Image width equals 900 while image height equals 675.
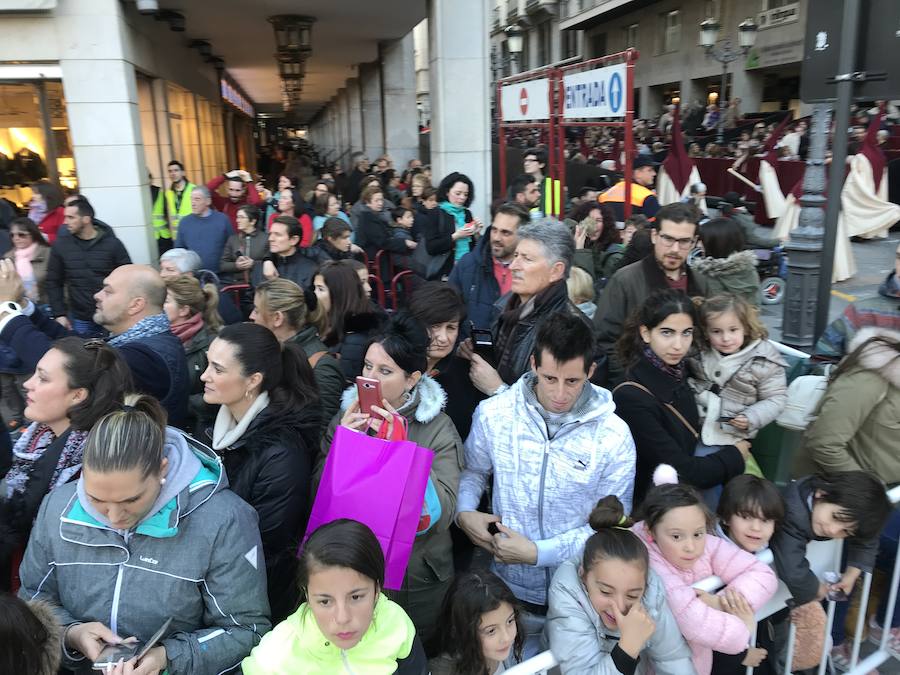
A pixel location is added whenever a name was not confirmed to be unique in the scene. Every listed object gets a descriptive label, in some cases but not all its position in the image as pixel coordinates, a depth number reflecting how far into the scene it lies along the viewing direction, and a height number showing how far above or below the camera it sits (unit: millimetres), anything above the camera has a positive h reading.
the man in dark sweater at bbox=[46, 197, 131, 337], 6133 -710
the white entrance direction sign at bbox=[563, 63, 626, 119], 6215 +713
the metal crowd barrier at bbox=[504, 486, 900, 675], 2643 -1731
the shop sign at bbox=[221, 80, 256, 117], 22083 +2879
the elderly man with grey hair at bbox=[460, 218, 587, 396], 3525 -662
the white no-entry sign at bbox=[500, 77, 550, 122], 8266 +879
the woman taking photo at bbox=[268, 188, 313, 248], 8641 -446
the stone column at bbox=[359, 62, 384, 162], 17891 +1492
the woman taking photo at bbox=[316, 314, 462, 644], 2678 -1064
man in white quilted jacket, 2633 -1122
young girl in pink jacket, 2365 -1458
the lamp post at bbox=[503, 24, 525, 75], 16141 +3056
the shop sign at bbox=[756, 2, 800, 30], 26453 +5647
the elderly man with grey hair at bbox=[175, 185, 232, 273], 7629 -594
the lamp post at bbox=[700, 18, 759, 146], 17562 +3266
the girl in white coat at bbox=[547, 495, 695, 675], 2178 -1418
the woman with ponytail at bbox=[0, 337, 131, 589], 2518 -904
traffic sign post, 6102 +740
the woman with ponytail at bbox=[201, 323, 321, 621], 2521 -981
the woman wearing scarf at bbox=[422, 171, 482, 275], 7301 -558
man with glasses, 3996 -633
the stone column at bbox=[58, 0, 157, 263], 8328 +733
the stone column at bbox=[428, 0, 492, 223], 10344 +1249
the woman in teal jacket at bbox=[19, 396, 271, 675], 1997 -1128
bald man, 3363 -811
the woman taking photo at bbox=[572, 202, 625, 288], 6195 -731
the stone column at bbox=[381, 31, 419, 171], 16375 +1720
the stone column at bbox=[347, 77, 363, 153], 20783 +1848
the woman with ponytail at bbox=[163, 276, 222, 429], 4193 -878
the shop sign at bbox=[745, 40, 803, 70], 26473 +4214
